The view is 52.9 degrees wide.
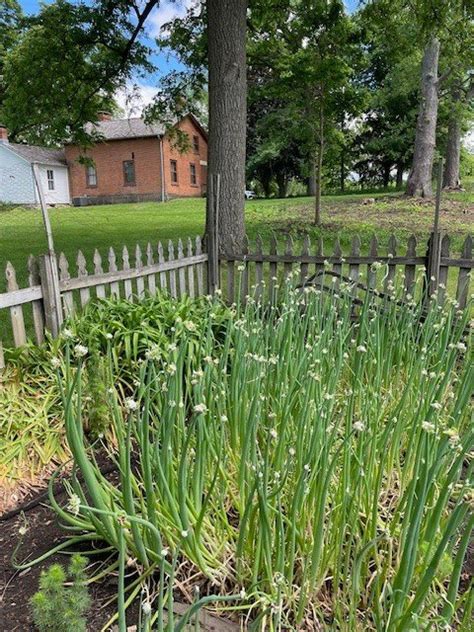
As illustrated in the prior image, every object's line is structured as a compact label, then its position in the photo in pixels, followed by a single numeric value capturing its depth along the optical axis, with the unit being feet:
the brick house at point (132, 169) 92.02
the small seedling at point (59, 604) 4.58
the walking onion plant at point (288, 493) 4.17
